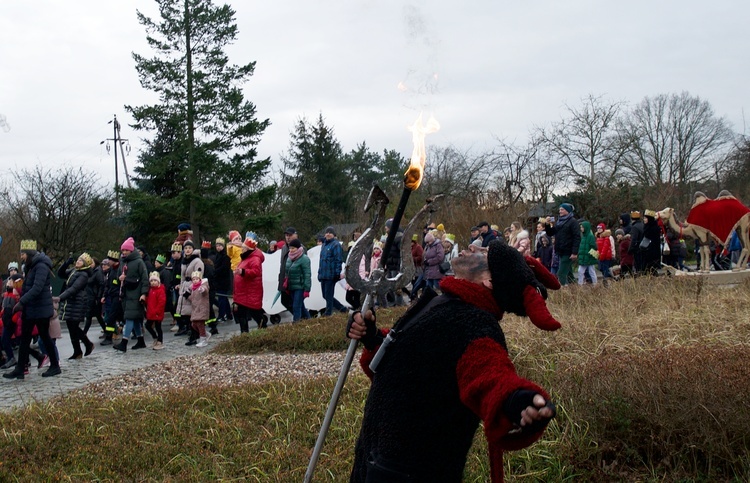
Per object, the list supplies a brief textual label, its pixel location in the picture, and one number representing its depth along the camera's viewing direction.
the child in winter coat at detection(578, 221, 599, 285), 14.51
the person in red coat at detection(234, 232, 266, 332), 12.16
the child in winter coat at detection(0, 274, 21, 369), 11.07
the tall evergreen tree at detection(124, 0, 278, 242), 27.16
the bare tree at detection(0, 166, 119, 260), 25.77
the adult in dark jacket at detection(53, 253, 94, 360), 11.16
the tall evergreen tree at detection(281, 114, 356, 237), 39.44
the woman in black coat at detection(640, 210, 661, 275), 13.80
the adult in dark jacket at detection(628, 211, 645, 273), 14.53
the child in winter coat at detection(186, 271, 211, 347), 12.16
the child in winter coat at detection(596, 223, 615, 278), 18.09
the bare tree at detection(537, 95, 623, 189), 32.69
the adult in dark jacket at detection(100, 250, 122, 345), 12.82
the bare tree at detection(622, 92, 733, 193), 39.18
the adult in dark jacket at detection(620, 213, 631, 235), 16.28
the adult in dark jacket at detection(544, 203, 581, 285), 13.20
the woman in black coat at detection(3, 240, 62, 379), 9.68
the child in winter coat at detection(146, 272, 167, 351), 12.30
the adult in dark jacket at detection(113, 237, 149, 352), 12.12
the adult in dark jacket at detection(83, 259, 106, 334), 12.71
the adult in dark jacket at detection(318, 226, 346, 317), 13.66
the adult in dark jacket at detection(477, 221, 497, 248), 14.23
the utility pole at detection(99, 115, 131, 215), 51.44
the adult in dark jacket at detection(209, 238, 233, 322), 14.48
